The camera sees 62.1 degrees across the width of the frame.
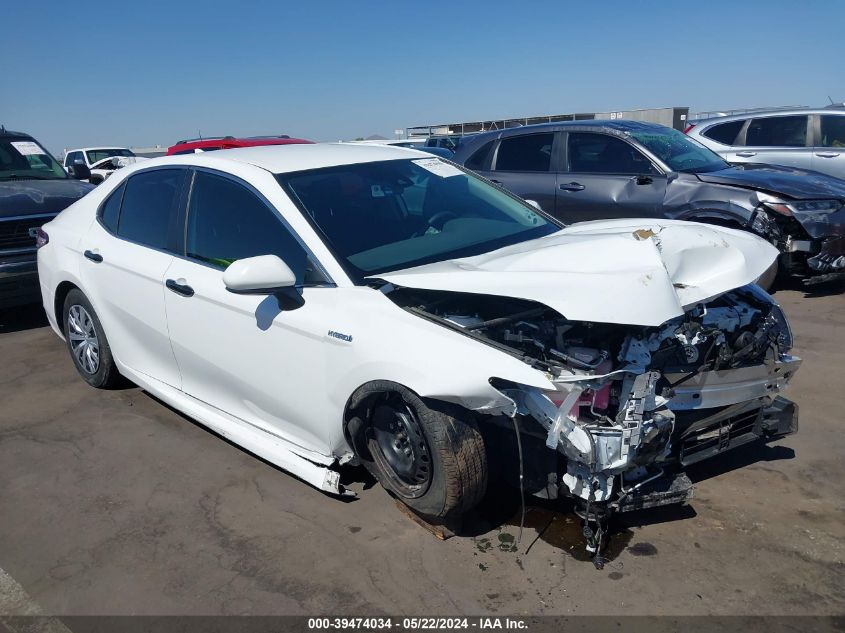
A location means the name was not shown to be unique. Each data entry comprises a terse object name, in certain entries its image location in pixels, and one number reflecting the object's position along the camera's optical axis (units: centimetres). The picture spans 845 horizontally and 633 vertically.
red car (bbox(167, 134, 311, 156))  900
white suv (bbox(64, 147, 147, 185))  2350
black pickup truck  668
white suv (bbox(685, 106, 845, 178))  980
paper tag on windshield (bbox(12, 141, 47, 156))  823
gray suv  663
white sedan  285
